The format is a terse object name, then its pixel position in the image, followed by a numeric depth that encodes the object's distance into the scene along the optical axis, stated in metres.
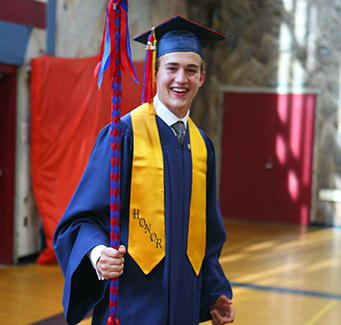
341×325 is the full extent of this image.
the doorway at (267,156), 8.13
